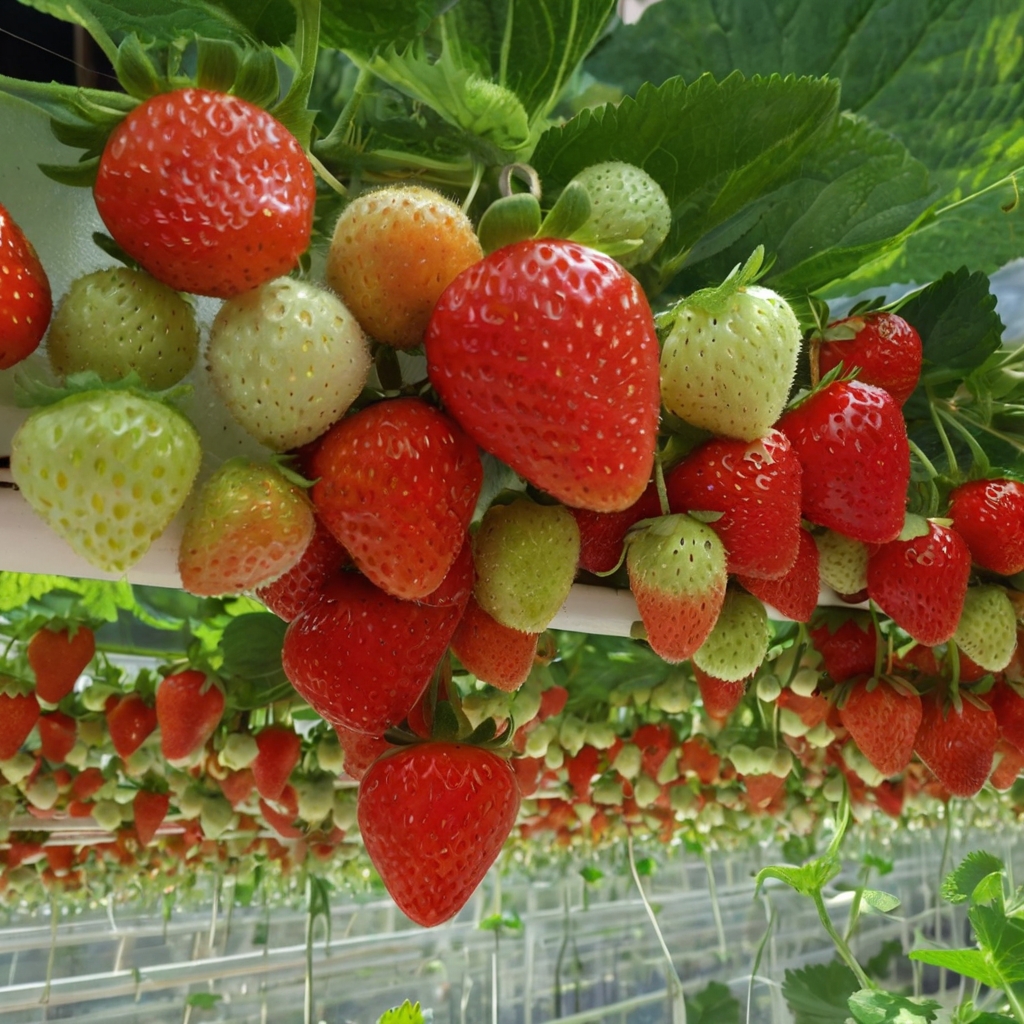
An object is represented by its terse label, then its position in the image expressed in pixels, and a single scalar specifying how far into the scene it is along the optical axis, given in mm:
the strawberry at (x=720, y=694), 778
